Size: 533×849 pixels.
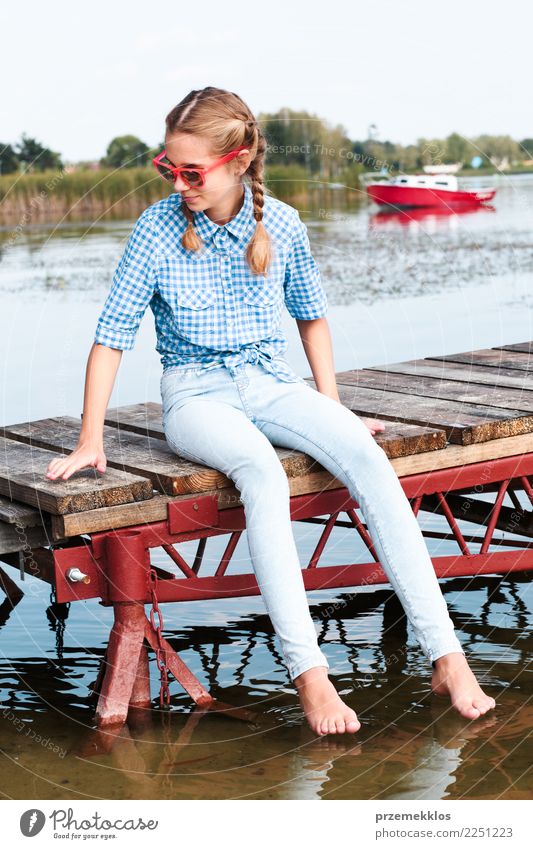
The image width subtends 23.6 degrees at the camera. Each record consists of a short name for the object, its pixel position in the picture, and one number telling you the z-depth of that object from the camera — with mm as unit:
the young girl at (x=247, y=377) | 3469
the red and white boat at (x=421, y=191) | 23847
